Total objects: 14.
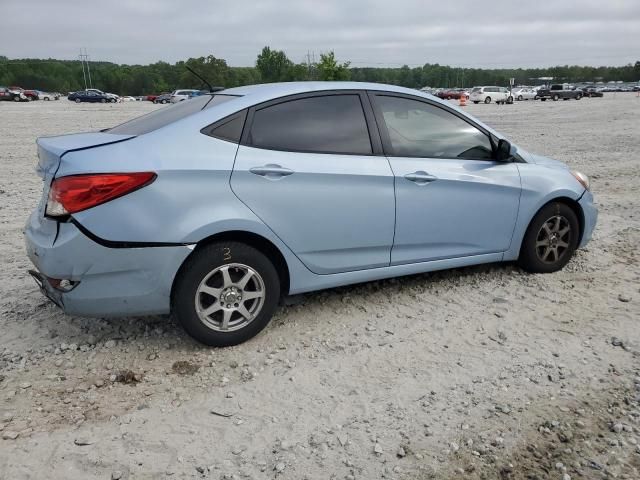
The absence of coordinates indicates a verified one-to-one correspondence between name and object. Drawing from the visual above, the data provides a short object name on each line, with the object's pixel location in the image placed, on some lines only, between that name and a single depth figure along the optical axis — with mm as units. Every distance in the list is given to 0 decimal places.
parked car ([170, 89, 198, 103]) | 53719
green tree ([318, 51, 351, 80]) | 71562
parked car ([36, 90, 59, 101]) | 71312
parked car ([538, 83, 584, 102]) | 61438
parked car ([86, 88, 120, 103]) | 63250
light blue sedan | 3275
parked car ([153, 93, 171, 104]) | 60406
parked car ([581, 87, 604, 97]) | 68562
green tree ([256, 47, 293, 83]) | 111438
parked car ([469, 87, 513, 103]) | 53938
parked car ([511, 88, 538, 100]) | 60719
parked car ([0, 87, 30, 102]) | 60750
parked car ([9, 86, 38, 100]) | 64019
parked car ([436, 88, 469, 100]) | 60062
